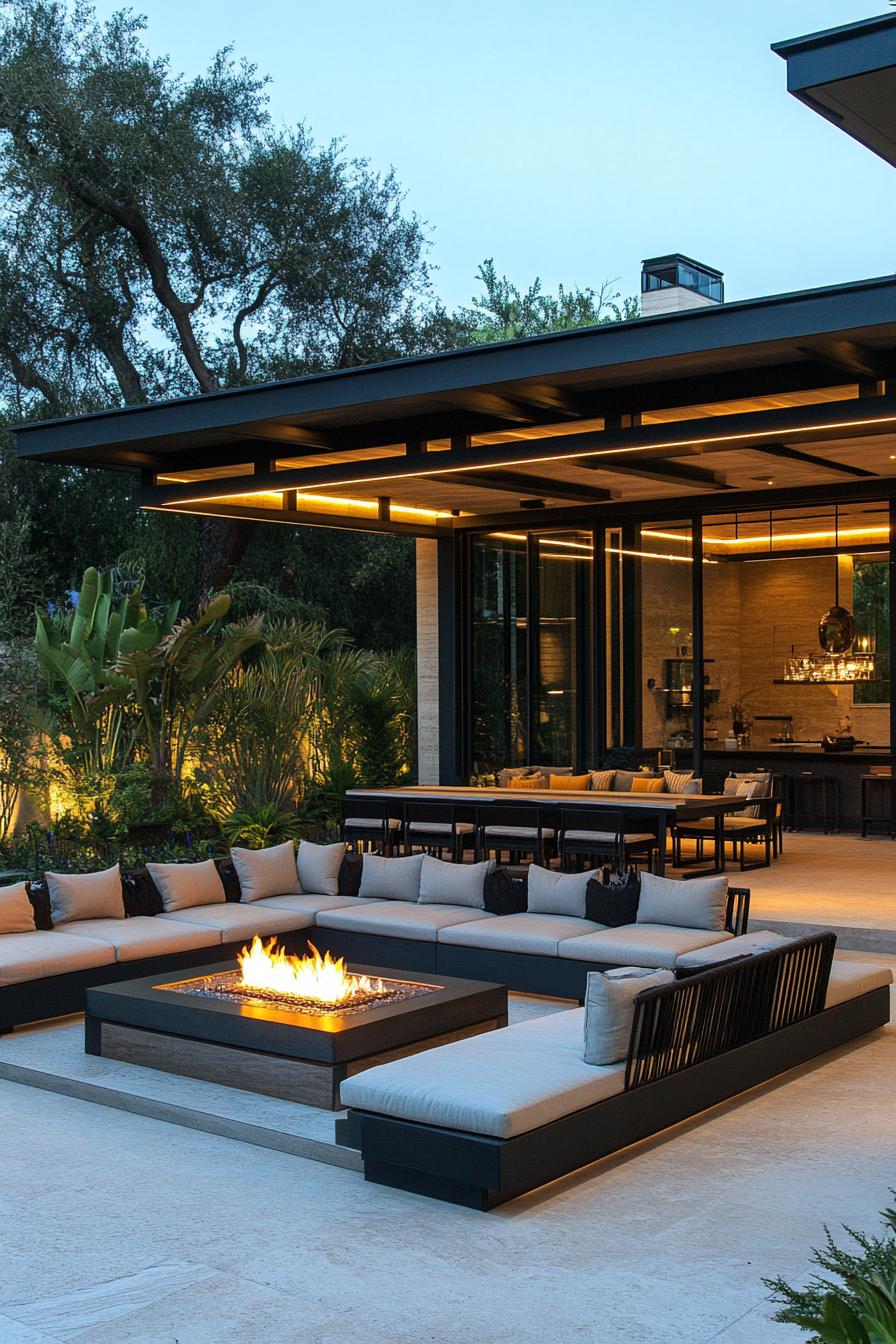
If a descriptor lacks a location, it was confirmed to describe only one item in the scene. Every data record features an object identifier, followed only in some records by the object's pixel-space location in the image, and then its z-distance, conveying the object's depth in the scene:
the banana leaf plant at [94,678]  13.42
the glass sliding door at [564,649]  16.05
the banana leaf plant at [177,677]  13.44
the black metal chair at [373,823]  12.82
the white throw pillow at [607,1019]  5.77
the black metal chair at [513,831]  11.78
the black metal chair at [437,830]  12.25
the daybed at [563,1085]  5.31
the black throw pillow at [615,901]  8.73
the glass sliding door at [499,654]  16.55
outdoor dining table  11.51
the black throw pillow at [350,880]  10.30
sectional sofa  8.17
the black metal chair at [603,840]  11.38
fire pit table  6.61
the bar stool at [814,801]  16.39
